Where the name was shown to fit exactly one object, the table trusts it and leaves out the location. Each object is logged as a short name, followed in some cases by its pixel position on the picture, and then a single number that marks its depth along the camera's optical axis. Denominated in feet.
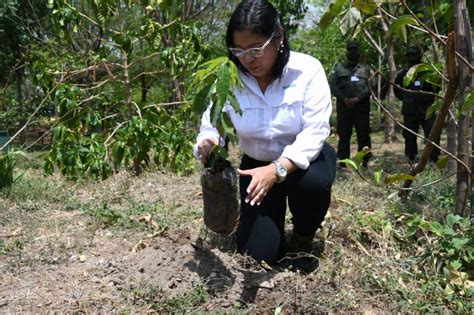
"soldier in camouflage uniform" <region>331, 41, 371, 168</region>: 19.33
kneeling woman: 6.78
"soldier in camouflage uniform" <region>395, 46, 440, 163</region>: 19.29
